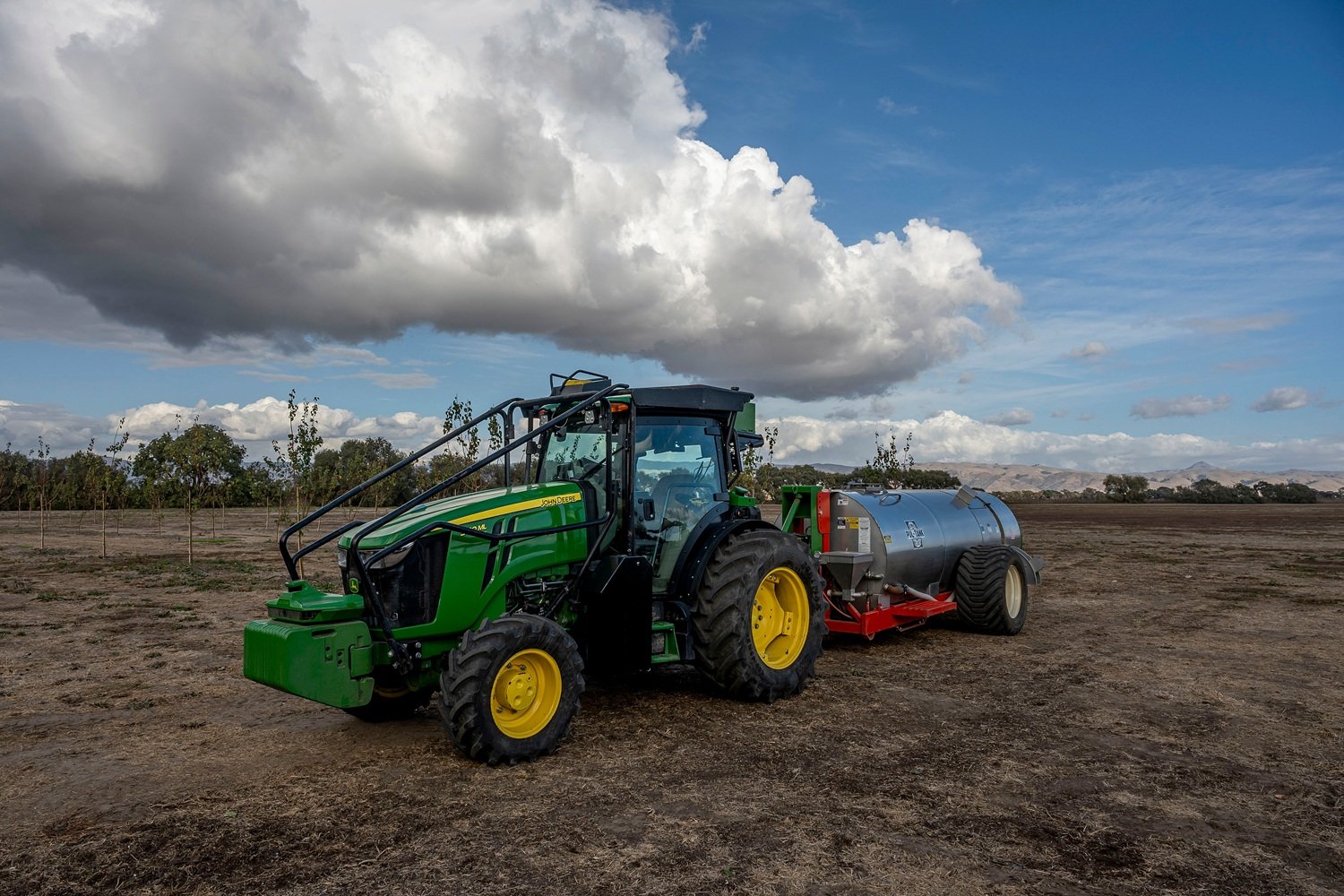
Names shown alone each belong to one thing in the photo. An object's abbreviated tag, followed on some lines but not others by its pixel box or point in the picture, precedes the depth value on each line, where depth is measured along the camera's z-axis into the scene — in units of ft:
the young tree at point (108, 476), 91.10
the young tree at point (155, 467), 82.89
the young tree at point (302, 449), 69.51
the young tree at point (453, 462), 74.53
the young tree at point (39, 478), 86.07
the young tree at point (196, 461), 76.13
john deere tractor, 18.62
